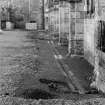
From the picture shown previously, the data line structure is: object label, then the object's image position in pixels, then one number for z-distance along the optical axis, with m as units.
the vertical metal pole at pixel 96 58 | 8.77
